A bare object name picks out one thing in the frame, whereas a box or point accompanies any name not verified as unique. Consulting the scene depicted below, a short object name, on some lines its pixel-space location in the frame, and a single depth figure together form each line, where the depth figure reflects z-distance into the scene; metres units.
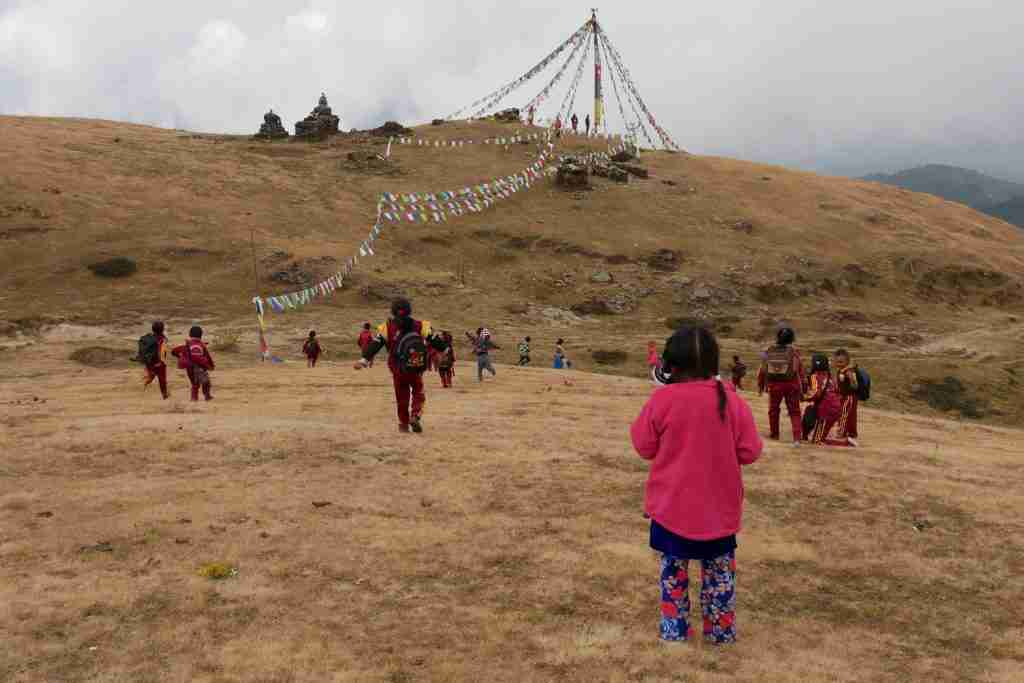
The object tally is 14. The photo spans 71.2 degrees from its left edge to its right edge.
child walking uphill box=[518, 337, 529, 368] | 29.27
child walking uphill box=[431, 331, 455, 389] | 20.36
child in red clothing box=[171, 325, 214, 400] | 16.14
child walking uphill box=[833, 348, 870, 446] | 12.66
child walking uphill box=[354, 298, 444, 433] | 11.08
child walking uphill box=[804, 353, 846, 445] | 12.75
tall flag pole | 73.25
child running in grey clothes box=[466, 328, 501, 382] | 21.14
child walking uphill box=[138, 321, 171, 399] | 16.77
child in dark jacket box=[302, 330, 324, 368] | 23.88
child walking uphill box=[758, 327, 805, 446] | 12.70
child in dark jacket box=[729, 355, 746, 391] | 24.73
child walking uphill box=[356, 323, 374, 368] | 21.38
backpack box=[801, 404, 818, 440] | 12.95
